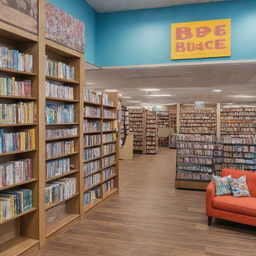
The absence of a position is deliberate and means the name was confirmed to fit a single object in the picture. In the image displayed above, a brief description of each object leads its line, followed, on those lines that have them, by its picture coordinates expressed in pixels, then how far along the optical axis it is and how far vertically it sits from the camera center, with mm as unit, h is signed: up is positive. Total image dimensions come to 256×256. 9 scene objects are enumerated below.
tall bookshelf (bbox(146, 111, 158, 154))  14016 -532
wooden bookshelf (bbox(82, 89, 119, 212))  4914 -422
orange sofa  4004 -1296
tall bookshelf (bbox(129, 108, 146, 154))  14083 -211
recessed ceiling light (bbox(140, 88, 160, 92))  10455 +1410
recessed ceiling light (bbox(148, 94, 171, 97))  12930 +1438
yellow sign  5375 +1780
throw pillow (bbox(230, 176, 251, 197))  4379 -1066
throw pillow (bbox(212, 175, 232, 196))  4449 -1061
